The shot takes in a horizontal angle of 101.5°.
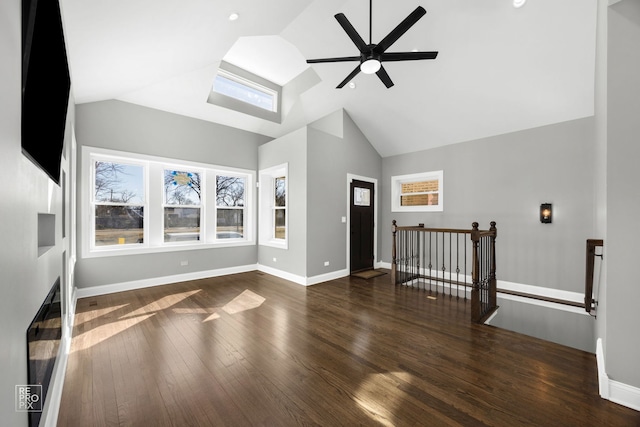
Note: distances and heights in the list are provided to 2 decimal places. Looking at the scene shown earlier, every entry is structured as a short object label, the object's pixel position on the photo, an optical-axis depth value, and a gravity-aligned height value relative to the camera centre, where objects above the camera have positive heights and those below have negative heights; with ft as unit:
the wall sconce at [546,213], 14.08 -0.11
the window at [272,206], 19.11 +0.41
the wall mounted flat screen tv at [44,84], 3.62 +2.18
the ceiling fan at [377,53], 8.99 +6.06
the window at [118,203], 14.01 +0.49
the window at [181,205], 16.28 +0.42
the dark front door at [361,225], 19.39 -1.04
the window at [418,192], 18.72 +1.45
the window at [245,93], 17.30 +8.48
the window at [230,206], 18.47 +0.39
